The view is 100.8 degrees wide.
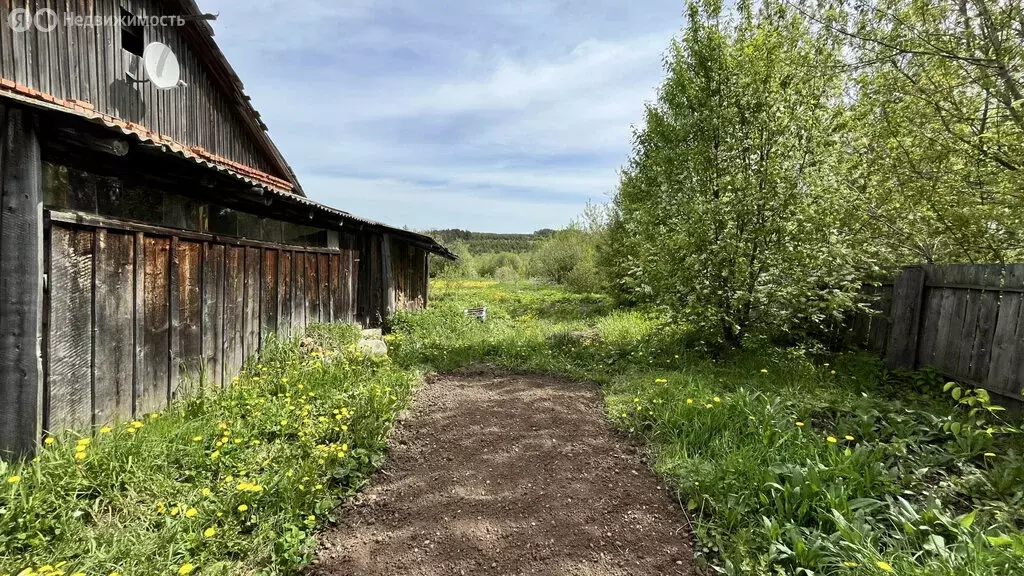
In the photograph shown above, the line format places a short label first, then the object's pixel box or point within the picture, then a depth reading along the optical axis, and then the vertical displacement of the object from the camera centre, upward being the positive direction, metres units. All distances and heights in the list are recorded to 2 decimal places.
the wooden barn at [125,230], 2.81 +0.07
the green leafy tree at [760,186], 5.50 +1.11
